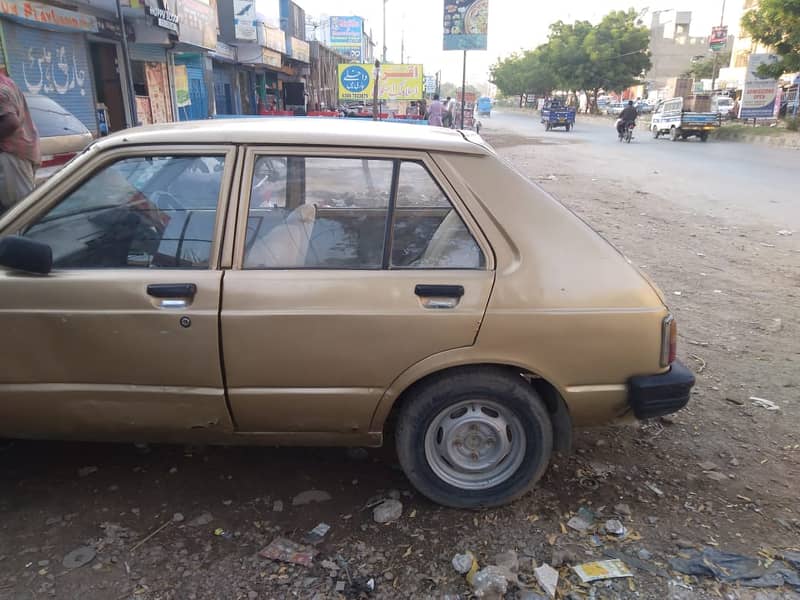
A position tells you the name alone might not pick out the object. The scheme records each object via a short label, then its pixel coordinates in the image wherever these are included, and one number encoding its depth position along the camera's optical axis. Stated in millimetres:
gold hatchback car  2580
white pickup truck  28781
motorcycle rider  27141
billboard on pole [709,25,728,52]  49647
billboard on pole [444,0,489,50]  28438
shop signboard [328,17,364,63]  61875
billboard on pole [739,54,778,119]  32938
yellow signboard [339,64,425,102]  22859
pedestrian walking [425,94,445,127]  22322
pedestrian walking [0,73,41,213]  4512
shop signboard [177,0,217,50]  15070
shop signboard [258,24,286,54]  22562
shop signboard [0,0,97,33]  10000
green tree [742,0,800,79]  23800
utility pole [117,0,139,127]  8609
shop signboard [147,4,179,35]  12833
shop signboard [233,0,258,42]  21125
